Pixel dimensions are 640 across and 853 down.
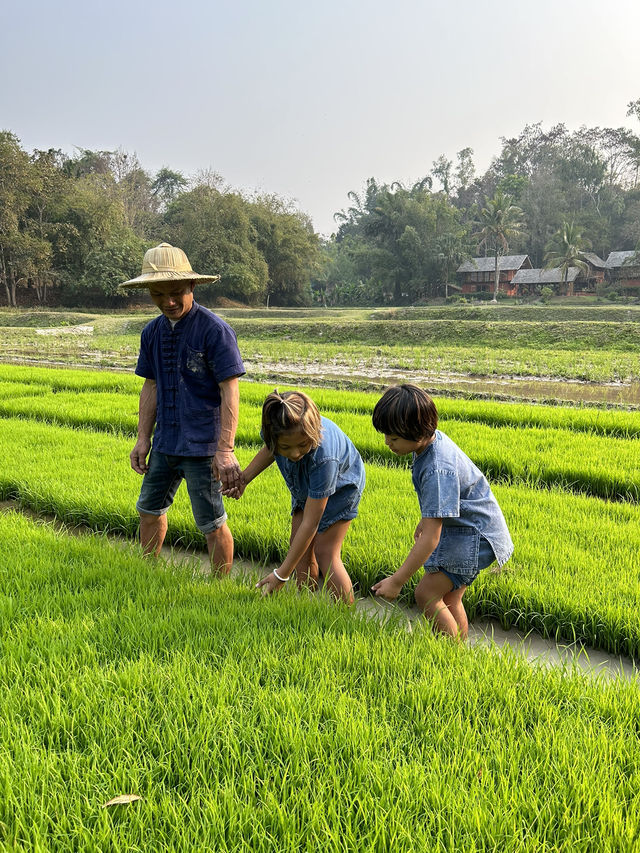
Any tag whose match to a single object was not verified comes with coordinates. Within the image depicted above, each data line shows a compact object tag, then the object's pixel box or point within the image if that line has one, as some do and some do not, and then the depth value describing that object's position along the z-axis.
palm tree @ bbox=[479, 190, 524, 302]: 37.34
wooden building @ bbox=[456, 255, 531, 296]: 41.22
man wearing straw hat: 2.46
